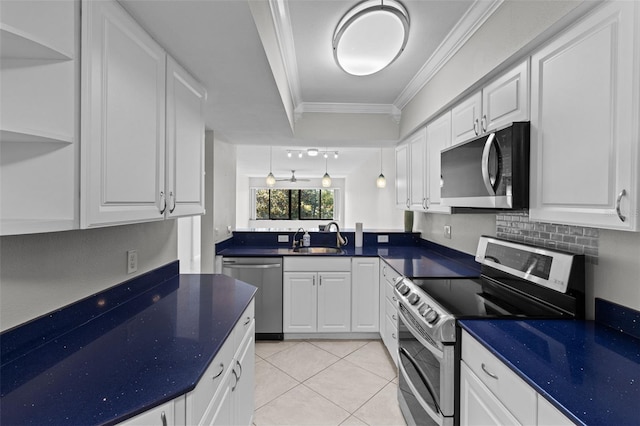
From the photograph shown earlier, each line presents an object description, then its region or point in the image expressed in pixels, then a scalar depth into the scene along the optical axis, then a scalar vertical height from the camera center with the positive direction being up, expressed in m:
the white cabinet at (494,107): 1.49 +0.59
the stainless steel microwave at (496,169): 1.44 +0.22
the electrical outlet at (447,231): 2.98 -0.18
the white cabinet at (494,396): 0.96 -0.65
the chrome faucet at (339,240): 3.70 -0.34
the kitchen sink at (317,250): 3.51 -0.46
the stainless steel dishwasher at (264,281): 3.25 -0.74
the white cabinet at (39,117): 0.83 +0.26
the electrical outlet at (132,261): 1.67 -0.29
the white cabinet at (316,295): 3.27 -0.88
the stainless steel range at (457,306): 1.48 -0.50
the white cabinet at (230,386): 1.02 -0.72
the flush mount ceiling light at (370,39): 1.33 +0.78
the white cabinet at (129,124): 1.01 +0.34
